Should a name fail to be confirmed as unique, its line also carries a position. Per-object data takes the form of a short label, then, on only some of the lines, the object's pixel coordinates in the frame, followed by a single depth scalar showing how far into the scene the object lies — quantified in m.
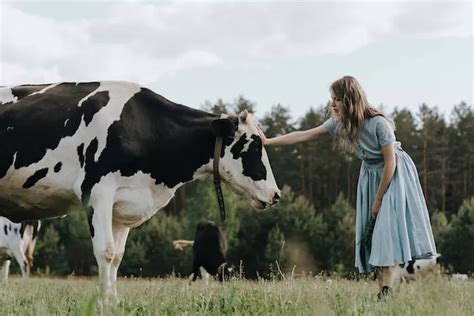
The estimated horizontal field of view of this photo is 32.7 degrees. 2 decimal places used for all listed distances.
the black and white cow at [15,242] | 22.19
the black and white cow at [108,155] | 8.79
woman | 8.29
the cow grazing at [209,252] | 23.28
